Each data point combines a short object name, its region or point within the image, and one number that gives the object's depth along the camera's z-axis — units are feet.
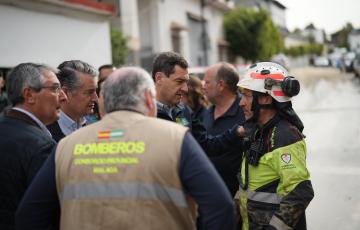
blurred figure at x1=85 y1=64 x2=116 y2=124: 16.30
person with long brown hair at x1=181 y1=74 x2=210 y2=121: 19.40
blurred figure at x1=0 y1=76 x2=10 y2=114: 22.85
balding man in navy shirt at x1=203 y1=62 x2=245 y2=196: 14.24
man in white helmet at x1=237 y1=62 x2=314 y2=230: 8.39
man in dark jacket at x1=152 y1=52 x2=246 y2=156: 11.14
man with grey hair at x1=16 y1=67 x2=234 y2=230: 6.05
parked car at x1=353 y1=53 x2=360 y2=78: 107.32
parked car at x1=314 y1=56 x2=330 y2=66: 247.29
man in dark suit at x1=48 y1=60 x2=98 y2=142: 12.13
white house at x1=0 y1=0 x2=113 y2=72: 28.12
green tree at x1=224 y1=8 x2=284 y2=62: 123.65
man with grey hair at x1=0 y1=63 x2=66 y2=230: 7.66
